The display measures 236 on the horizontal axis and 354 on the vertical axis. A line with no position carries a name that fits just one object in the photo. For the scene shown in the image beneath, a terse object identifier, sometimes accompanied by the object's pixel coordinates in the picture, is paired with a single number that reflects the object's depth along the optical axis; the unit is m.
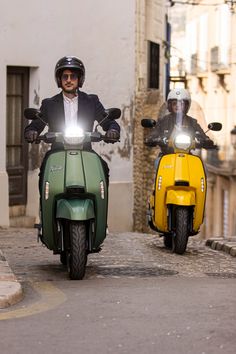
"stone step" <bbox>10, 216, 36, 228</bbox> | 17.75
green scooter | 9.58
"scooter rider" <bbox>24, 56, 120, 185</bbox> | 10.45
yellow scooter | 12.27
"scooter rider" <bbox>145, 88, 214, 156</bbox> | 12.99
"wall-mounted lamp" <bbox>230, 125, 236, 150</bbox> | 41.26
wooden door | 17.98
